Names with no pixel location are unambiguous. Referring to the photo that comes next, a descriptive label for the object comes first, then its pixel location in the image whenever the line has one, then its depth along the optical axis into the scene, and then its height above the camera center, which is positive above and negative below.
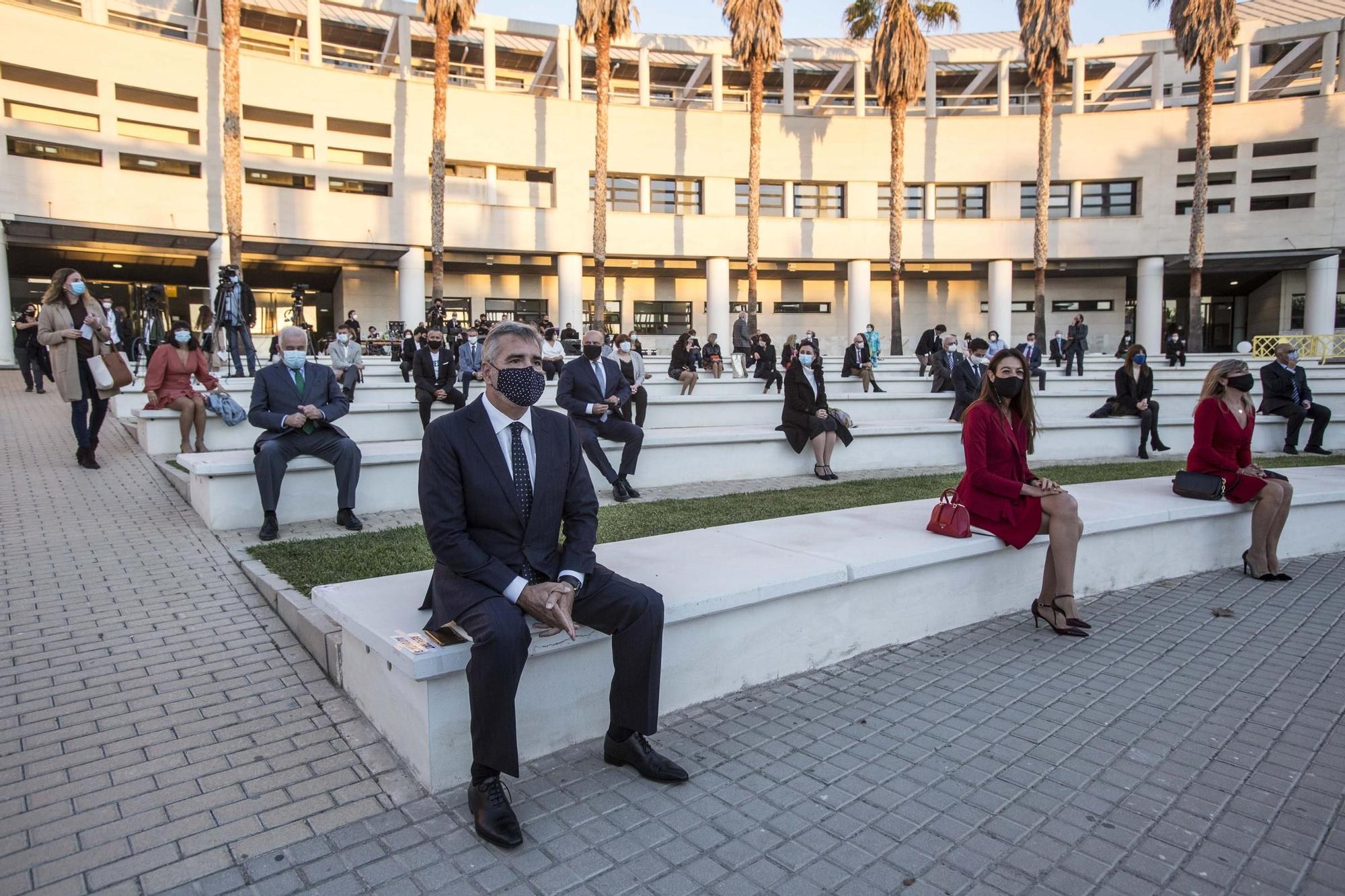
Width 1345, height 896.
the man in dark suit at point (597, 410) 9.38 -0.51
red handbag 5.54 -1.03
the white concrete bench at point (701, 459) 7.43 -1.15
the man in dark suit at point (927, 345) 24.00 +0.56
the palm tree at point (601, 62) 27.17 +10.13
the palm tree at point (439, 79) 25.81 +9.27
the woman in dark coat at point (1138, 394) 12.95 -0.46
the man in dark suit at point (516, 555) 3.21 -0.81
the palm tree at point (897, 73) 29.67 +10.43
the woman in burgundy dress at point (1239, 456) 6.63 -0.75
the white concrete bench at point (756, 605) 3.54 -1.34
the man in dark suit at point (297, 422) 7.34 -0.51
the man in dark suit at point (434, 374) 11.32 -0.13
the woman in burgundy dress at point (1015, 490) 5.31 -0.82
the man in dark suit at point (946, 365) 16.20 -0.01
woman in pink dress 9.59 -0.20
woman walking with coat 9.10 +0.26
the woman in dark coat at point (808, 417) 10.84 -0.68
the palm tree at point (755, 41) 29.25 +11.42
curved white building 29.08 +7.45
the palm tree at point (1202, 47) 27.94 +10.72
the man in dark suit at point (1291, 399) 13.11 -0.55
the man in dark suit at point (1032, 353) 19.86 +0.29
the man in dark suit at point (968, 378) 13.52 -0.21
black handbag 6.82 -1.00
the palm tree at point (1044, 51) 29.22 +11.06
